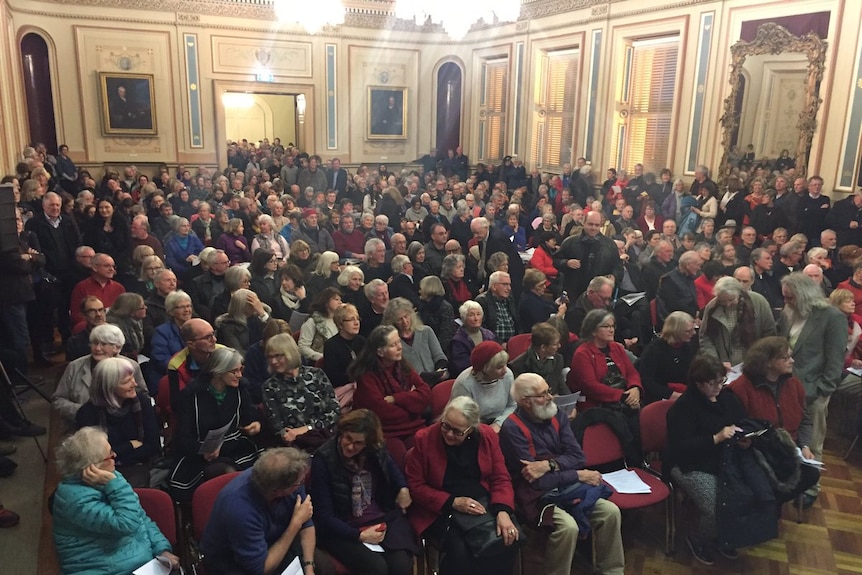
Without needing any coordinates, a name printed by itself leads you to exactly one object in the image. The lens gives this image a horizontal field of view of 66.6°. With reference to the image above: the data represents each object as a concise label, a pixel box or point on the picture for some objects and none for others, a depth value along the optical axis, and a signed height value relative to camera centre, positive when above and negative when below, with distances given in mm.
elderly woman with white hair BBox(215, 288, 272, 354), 4832 -1189
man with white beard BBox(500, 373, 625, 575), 3537 -1665
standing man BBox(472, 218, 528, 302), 6848 -910
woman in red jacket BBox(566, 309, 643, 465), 4336 -1353
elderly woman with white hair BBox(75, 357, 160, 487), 3543 -1411
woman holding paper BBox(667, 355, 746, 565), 3836 -1534
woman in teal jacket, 2805 -1510
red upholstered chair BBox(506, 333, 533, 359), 5074 -1357
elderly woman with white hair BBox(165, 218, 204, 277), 7109 -982
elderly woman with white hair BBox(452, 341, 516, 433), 3977 -1340
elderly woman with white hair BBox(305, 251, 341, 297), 6059 -1033
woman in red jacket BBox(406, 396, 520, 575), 3328 -1639
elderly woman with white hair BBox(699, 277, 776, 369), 5066 -1158
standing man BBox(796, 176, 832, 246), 8445 -492
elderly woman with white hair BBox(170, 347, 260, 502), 3520 -1446
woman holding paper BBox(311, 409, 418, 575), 3193 -1682
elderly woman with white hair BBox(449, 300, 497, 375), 4910 -1278
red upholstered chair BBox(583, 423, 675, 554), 3802 -1758
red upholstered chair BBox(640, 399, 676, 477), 4172 -1617
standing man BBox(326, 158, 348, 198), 13984 -329
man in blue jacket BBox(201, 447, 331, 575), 2822 -1552
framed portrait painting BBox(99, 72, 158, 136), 14172 +1135
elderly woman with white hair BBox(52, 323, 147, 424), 3924 -1281
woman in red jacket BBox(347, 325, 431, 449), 4016 -1366
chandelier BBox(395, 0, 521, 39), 9195 +2204
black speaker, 5324 -538
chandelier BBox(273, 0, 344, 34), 11359 +2624
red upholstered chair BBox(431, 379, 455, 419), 4340 -1514
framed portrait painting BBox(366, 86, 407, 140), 16859 +1295
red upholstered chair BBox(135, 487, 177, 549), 3127 -1651
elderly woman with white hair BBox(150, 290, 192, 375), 4535 -1210
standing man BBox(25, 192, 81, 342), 6566 -893
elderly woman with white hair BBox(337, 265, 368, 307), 5594 -1012
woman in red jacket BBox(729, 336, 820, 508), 4039 -1318
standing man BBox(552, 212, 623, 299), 6508 -864
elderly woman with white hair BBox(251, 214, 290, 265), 7664 -929
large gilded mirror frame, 8961 +1570
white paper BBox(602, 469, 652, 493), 3872 -1846
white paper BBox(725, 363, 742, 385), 4719 -1436
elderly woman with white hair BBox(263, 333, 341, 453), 3824 -1405
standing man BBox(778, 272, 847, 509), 4633 -1249
